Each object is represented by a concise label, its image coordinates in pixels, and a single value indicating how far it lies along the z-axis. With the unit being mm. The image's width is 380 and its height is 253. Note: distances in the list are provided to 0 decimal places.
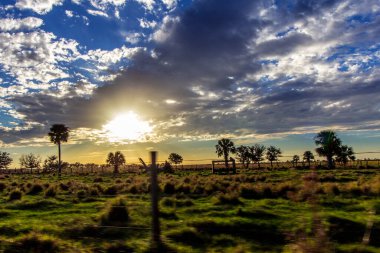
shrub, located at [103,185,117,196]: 27703
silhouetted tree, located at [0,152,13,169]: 141750
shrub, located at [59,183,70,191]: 31888
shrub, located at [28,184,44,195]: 29403
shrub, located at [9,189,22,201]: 24947
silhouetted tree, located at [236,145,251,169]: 108875
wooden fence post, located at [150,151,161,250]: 8938
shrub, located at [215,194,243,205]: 19203
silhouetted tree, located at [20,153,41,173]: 137162
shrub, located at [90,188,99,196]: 26333
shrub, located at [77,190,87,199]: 25291
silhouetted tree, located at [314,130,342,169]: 75000
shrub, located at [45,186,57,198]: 26269
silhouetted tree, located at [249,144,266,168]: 109250
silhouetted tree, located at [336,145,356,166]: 77250
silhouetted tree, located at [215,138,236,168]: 98062
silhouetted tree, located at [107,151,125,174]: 126250
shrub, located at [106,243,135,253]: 9659
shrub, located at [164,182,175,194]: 26344
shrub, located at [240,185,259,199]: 22105
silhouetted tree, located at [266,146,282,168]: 111419
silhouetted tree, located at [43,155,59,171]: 123625
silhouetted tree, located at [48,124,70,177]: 93625
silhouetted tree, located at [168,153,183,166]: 138712
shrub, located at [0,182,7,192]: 33188
